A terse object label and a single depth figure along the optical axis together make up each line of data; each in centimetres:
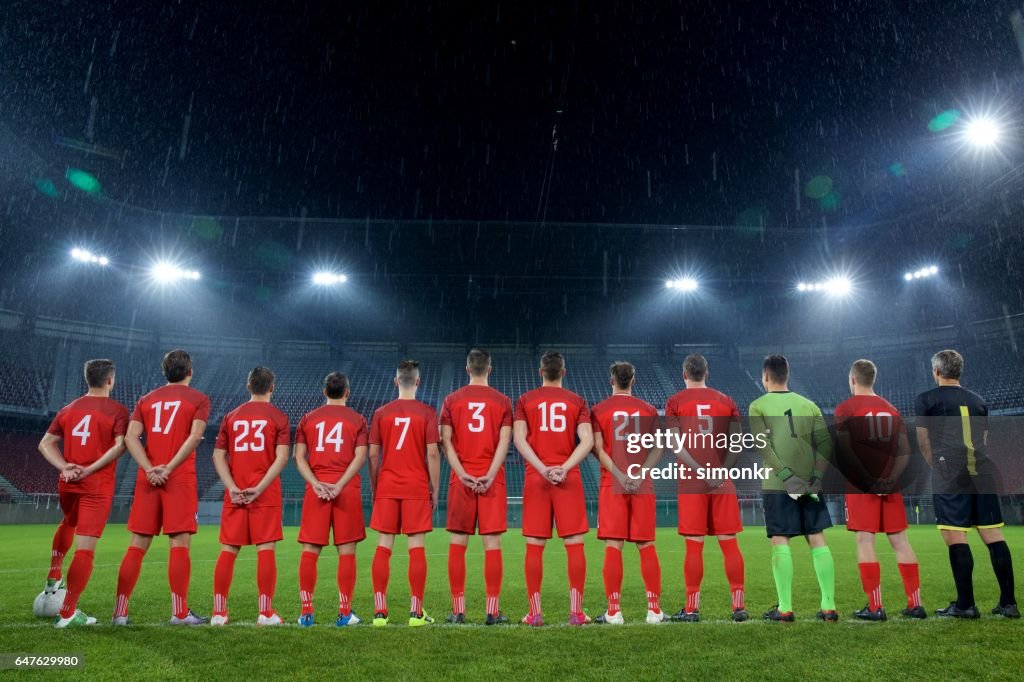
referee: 513
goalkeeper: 520
